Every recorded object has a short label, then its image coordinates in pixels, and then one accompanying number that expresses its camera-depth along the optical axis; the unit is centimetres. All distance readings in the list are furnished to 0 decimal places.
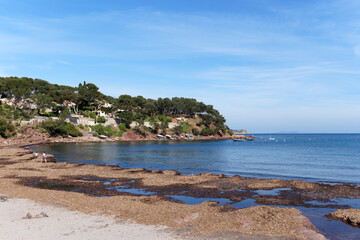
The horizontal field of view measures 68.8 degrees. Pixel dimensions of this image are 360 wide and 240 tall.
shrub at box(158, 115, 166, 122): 15938
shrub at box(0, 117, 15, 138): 8242
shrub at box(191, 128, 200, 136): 16688
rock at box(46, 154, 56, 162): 4247
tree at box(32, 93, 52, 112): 11044
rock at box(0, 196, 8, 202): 1899
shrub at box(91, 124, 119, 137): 12200
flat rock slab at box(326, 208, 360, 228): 1584
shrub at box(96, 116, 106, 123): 12838
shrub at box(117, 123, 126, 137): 13102
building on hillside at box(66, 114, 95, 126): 11621
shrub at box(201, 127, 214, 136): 17112
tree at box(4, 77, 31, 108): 10650
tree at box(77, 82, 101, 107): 13455
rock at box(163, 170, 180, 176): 3459
